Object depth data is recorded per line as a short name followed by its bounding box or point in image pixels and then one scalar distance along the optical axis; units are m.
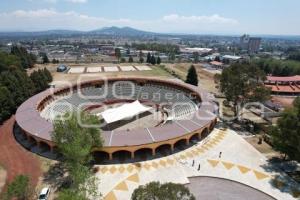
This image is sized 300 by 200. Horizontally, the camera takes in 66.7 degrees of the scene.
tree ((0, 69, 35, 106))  52.12
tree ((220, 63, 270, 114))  45.00
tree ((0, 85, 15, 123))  46.97
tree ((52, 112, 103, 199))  26.52
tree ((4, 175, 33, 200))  23.53
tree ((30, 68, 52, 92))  65.94
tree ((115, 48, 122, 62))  169.73
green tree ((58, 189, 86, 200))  20.73
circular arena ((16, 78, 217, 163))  36.34
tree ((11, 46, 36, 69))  101.19
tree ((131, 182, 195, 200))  18.92
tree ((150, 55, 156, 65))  125.98
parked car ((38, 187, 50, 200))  26.79
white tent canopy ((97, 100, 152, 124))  47.19
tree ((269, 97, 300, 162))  31.06
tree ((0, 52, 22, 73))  75.94
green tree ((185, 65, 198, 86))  76.28
